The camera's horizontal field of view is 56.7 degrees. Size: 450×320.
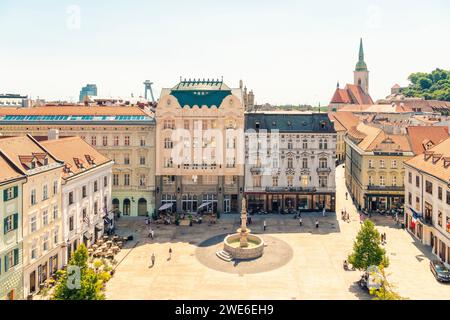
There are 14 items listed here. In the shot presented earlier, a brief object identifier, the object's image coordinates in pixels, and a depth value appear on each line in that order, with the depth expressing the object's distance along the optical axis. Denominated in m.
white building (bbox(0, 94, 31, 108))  134.04
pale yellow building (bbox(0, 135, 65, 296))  41.06
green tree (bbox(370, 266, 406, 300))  28.94
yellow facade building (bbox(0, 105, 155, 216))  73.81
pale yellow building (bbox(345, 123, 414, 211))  73.25
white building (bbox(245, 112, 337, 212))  74.75
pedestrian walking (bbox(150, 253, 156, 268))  49.83
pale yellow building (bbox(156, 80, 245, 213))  73.19
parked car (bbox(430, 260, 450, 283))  43.06
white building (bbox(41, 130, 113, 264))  50.28
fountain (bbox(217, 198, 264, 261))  52.38
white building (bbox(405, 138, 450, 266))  50.19
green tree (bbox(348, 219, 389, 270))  42.16
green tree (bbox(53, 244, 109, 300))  31.72
